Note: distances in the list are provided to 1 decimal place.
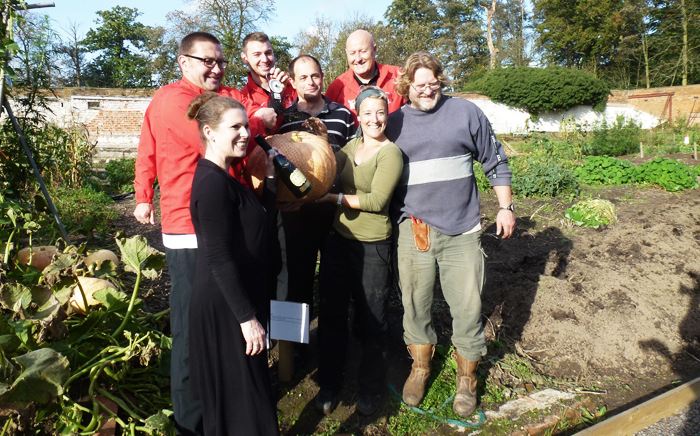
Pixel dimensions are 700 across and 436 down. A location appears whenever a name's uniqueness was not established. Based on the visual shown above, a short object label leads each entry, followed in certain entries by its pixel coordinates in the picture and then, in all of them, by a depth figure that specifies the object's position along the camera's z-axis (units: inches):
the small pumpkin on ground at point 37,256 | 137.2
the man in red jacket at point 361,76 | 135.3
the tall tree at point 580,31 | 1278.3
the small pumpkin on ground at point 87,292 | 112.9
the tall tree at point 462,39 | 1508.4
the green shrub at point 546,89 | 992.0
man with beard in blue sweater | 109.8
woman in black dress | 74.0
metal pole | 161.0
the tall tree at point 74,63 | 1353.3
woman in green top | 104.5
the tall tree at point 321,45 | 1022.4
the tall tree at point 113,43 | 1389.0
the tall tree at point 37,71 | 211.0
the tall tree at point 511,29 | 1485.0
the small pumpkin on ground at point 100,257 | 144.1
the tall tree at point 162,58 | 1135.6
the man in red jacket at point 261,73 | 122.0
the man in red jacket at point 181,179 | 88.7
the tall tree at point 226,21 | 1012.5
